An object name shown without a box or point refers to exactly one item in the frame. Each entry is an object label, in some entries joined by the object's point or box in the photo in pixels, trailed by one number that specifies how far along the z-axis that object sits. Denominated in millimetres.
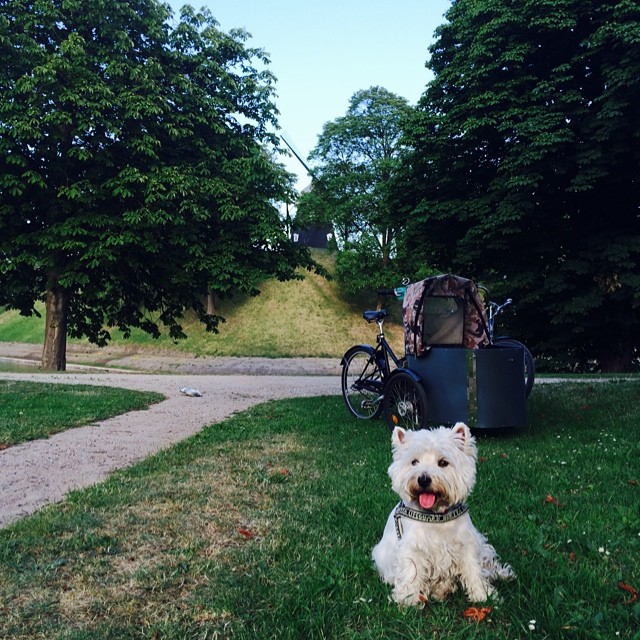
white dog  3188
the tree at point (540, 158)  14586
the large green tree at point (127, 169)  18016
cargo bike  7512
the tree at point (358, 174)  39062
